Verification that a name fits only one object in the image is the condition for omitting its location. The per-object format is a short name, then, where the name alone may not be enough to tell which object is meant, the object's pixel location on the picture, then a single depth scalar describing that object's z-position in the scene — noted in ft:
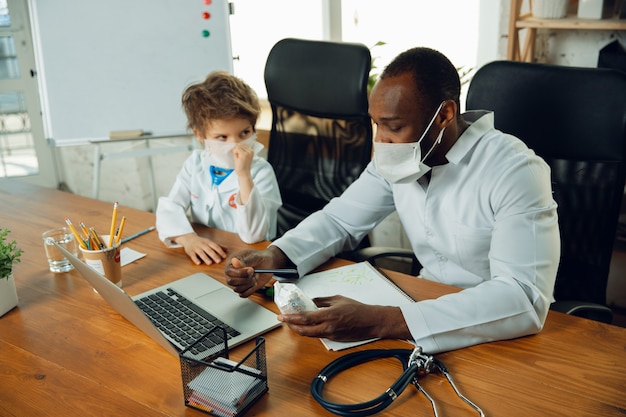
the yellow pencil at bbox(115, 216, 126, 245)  4.67
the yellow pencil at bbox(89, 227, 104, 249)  4.60
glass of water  4.91
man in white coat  3.76
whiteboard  9.43
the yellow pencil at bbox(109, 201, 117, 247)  4.60
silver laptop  3.70
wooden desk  3.24
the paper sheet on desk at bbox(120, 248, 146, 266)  5.09
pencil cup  4.49
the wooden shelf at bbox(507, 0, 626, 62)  7.13
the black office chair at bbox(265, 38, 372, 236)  6.44
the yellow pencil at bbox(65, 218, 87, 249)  4.53
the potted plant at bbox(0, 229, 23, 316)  4.20
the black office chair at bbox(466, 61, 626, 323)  4.91
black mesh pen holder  3.18
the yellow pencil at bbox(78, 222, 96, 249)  4.57
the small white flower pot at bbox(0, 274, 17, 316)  4.29
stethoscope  3.14
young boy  5.42
